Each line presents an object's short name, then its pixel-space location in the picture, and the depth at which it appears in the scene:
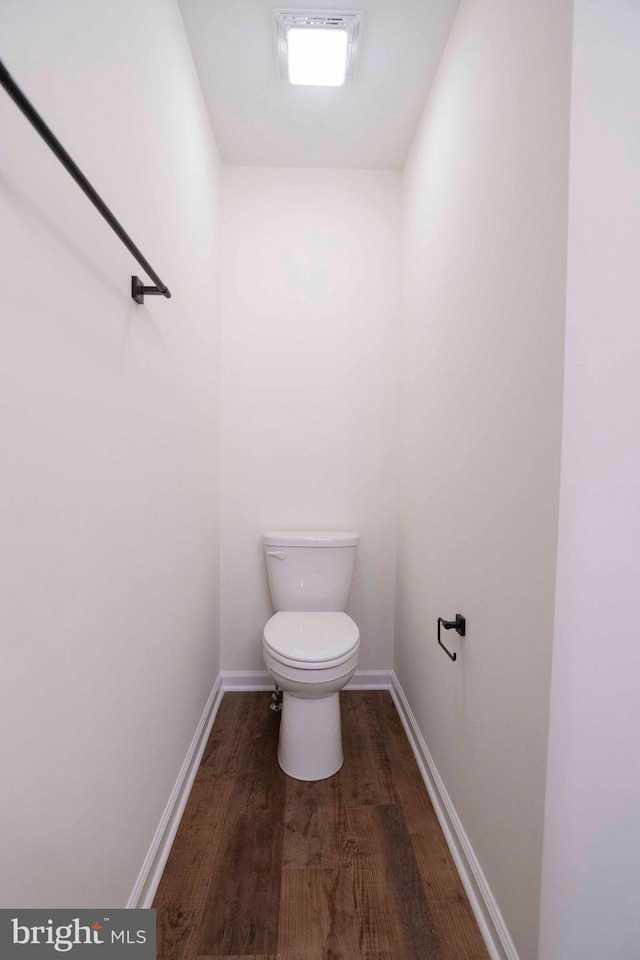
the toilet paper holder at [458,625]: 1.12
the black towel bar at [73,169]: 0.44
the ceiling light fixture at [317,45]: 1.22
